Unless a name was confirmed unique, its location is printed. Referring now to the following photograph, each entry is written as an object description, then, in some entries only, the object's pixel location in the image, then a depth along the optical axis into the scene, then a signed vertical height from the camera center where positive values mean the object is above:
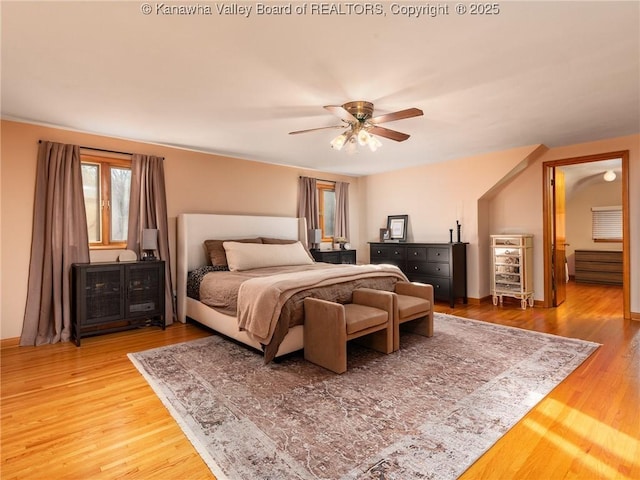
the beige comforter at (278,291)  2.95 -0.53
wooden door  5.11 -0.13
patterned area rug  1.77 -1.14
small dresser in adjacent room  7.00 -0.77
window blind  7.32 +0.13
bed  3.13 -0.19
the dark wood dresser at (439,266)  5.28 -0.52
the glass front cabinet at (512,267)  5.08 -0.54
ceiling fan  2.92 +1.02
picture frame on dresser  6.34 +0.14
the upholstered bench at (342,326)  2.78 -0.78
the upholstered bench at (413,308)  3.30 -0.75
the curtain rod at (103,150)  3.98 +1.08
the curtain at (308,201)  6.05 +0.63
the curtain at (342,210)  6.70 +0.50
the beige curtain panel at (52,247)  3.61 -0.06
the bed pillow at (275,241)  5.09 -0.06
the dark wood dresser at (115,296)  3.65 -0.63
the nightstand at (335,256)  5.79 -0.35
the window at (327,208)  6.62 +0.54
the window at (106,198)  4.10 +0.51
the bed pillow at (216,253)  4.46 -0.19
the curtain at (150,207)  4.28 +0.41
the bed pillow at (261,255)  4.30 -0.24
